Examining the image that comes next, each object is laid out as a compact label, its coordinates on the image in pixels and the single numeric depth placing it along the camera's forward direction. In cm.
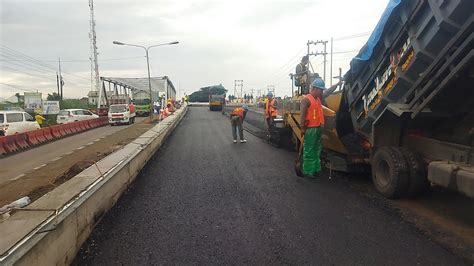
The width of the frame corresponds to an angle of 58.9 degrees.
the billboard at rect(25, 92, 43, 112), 4162
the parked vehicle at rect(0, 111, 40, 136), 1926
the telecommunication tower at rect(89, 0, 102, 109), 5638
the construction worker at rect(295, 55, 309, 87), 1122
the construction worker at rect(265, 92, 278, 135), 1495
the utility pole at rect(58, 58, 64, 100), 6674
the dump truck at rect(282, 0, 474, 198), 527
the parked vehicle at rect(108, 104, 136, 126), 3353
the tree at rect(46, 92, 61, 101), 6919
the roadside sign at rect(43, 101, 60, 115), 3959
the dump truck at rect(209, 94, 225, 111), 4900
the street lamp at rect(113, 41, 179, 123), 4113
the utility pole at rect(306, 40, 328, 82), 5153
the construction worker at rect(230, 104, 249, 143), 1526
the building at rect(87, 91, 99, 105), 5984
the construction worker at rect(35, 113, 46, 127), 2963
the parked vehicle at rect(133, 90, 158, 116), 4719
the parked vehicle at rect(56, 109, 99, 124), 3114
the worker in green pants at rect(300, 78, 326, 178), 734
